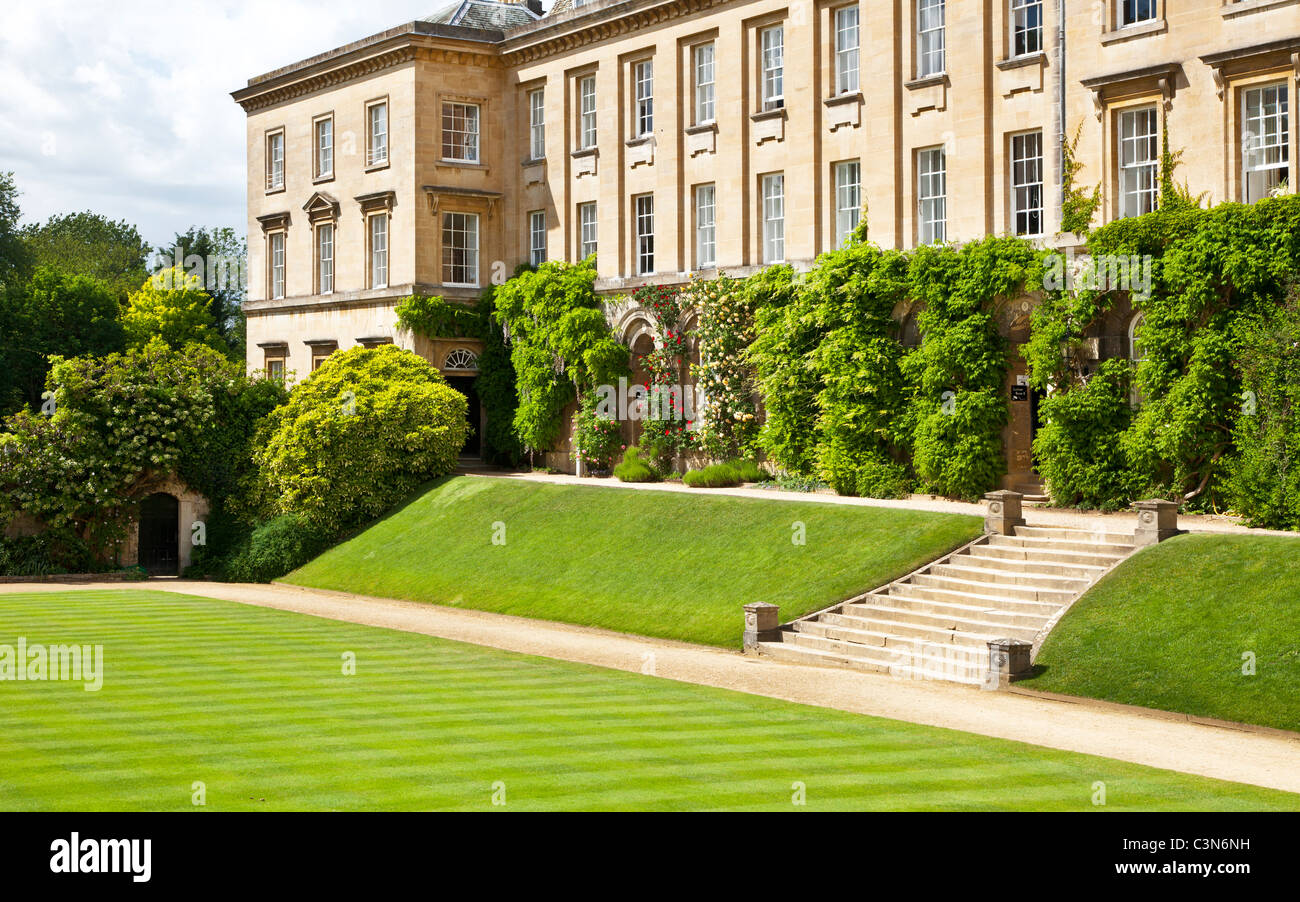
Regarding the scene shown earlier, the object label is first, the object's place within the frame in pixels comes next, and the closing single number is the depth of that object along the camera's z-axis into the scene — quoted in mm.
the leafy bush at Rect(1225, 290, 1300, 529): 25844
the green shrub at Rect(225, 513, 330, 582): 38219
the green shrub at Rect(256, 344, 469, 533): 39250
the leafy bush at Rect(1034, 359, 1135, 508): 29359
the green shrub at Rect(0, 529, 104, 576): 37531
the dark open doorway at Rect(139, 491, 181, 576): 41375
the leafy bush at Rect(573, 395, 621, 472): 42531
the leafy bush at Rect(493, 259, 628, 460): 42750
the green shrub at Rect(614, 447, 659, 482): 40062
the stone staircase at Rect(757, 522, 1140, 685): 22031
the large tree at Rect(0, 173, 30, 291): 71062
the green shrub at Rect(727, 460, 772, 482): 37469
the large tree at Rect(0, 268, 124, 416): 60125
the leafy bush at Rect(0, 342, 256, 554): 38000
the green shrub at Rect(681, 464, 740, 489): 37250
